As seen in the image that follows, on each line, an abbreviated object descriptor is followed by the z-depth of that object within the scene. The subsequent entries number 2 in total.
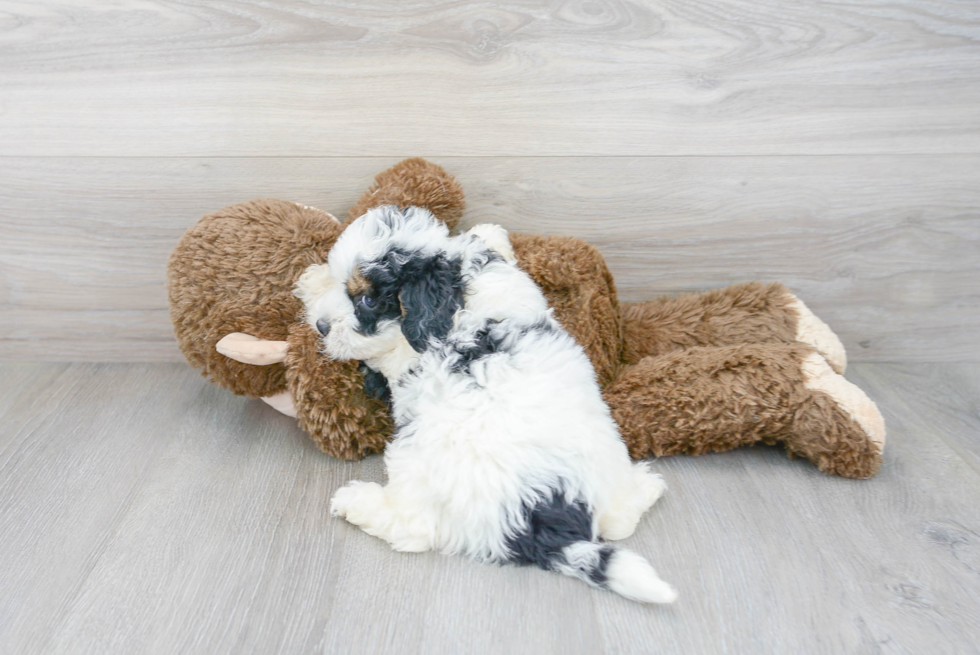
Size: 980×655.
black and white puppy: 1.00
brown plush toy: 1.23
